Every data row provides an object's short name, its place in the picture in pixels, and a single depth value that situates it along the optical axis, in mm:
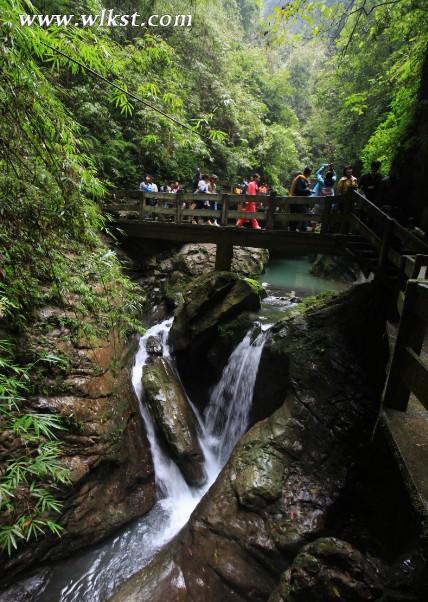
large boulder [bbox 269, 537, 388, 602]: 2912
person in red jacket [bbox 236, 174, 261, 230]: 11023
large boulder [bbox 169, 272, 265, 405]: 8273
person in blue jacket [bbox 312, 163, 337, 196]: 9984
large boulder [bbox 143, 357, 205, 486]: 6531
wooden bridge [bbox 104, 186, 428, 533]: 3180
